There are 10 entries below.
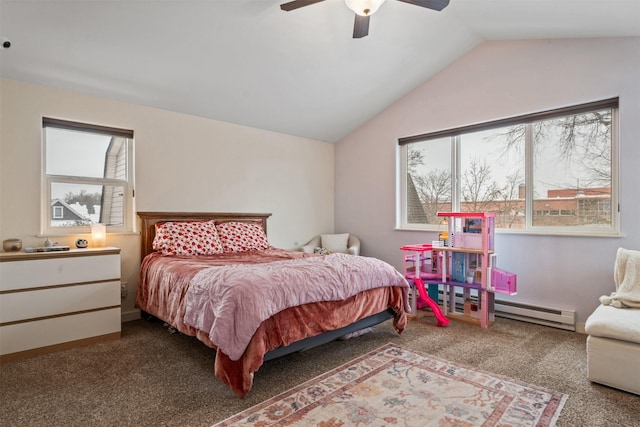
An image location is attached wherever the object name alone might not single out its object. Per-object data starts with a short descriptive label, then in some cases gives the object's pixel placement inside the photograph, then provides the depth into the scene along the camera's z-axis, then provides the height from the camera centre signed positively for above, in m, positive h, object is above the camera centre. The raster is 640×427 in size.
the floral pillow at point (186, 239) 3.51 -0.28
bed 2.02 -0.61
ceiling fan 2.27 +1.39
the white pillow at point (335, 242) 5.03 -0.44
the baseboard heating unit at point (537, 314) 3.27 -1.03
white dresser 2.59 -0.70
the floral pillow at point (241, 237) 3.94 -0.29
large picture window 3.26 +0.45
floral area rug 1.82 -1.10
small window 3.25 +0.36
